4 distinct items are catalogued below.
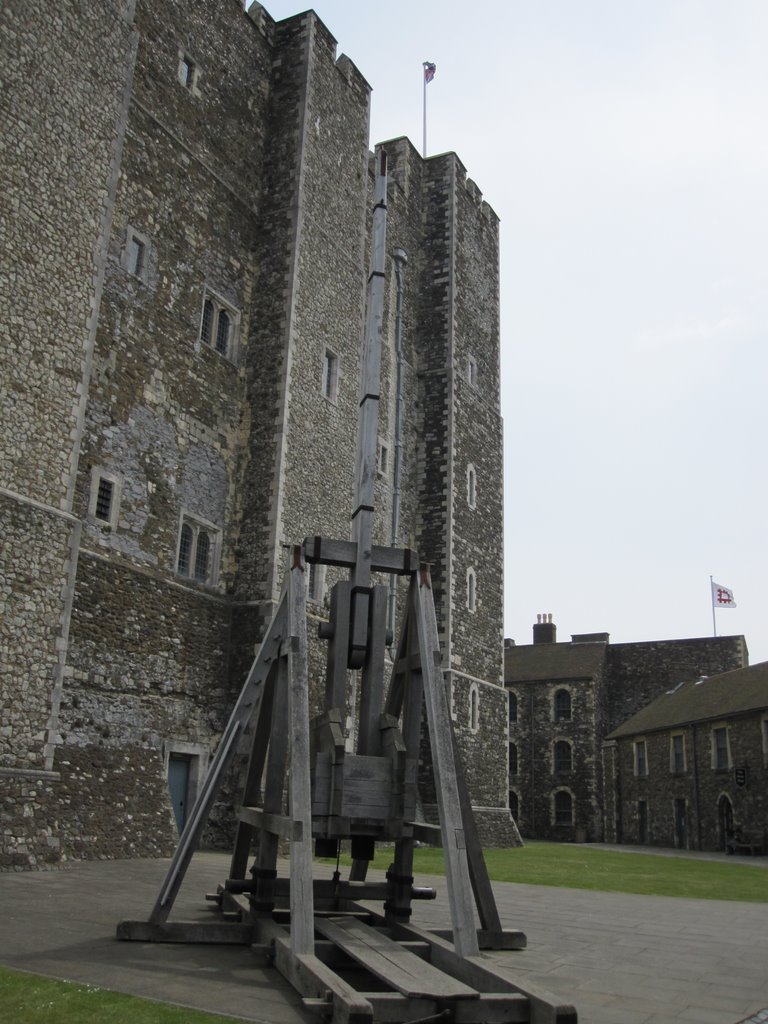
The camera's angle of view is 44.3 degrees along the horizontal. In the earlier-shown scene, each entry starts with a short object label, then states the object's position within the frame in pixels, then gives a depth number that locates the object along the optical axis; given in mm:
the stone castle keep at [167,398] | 13430
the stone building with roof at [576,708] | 46219
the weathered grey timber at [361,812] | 5270
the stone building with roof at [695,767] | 32031
